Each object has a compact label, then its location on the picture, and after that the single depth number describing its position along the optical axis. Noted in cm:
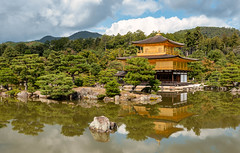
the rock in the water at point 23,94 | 2375
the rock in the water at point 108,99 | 1995
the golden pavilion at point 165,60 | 3152
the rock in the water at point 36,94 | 2350
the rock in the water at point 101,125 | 1000
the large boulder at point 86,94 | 2152
